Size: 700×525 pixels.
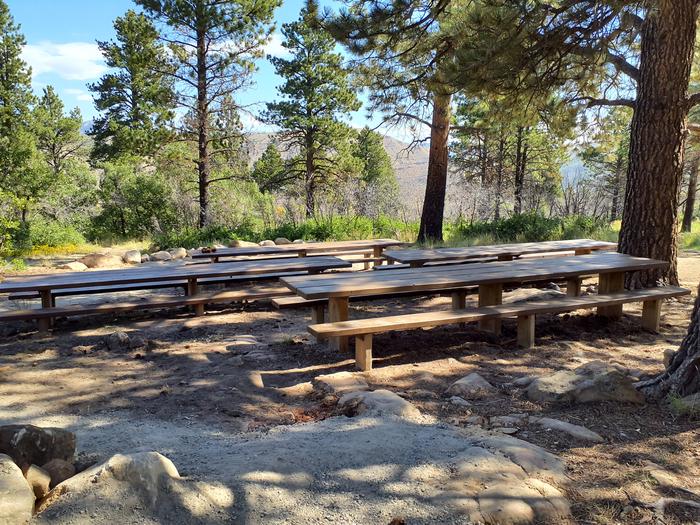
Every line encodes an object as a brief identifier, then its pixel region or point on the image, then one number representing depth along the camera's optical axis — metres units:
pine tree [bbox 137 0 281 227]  15.06
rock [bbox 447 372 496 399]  3.80
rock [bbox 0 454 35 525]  1.92
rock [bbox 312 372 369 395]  3.92
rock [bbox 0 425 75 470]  2.37
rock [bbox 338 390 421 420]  3.32
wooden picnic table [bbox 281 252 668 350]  4.67
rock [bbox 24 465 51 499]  2.21
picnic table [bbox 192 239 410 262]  8.82
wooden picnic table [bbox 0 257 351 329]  5.81
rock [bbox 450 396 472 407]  3.62
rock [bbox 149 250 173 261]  12.58
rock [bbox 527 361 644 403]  3.55
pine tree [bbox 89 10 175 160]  16.31
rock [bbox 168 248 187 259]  12.93
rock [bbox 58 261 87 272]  9.98
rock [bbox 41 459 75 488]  2.36
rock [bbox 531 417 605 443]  3.06
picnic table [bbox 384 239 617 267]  7.21
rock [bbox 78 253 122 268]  10.88
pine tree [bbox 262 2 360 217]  22.45
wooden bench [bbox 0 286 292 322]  5.66
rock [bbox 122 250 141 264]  11.76
